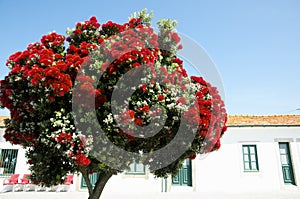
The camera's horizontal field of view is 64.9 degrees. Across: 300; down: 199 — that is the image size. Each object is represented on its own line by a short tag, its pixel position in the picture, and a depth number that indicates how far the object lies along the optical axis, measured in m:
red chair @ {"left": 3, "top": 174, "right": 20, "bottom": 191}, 15.38
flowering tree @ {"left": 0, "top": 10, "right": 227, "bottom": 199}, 5.23
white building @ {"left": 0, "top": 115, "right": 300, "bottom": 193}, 16.27
